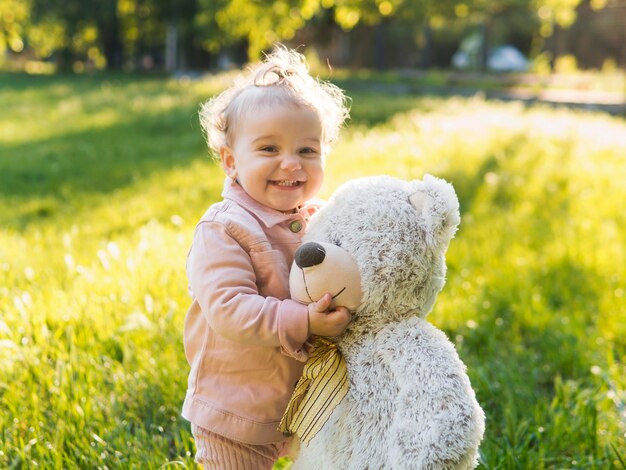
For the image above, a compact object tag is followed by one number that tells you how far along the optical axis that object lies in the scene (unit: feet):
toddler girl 6.00
